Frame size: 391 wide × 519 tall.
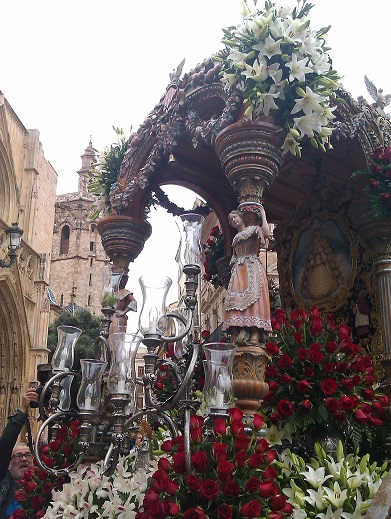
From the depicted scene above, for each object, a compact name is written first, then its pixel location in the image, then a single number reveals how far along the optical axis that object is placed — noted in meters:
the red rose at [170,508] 3.09
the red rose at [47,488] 4.83
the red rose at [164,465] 3.42
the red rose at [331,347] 4.42
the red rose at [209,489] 3.05
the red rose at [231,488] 3.09
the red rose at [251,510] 3.03
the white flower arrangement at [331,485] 3.36
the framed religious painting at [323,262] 6.75
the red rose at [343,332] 4.65
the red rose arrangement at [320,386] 4.17
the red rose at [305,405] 4.15
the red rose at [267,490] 3.15
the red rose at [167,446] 3.52
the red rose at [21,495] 4.90
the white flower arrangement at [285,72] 4.60
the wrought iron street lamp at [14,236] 12.23
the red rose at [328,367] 4.26
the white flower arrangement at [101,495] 3.87
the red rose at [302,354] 4.31
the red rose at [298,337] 4.51
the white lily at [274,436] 4.18
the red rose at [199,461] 3.18
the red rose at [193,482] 3.14
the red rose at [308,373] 4.29
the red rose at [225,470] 3.09
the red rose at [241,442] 3.29
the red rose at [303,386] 4.17
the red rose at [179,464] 3.29
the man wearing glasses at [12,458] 4.91
